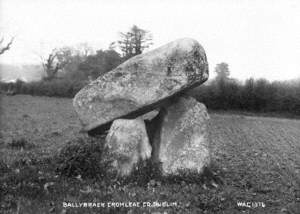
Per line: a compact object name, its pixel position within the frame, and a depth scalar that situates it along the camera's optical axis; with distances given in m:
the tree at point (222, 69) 55.63
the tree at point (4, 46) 50.17
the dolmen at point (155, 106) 8.78
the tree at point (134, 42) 42.56
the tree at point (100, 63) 42.19
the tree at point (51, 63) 62.71
